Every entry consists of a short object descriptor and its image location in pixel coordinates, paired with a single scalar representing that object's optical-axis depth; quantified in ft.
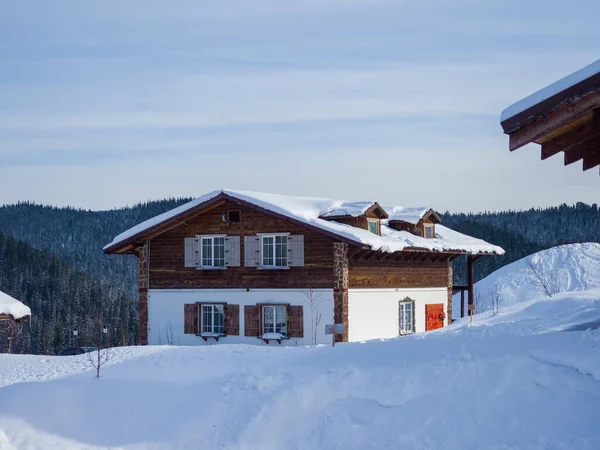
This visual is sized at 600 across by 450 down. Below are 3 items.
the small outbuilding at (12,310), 80.53
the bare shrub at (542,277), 150.78
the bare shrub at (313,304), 77.41
